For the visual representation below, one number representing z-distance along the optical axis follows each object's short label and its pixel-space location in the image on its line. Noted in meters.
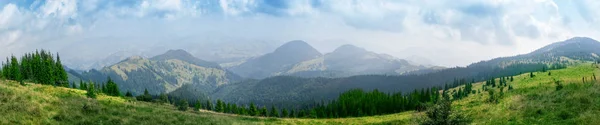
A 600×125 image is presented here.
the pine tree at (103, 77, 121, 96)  129.93
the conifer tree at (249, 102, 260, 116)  136.98
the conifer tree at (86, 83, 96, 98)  67.15
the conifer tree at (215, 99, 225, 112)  150.68
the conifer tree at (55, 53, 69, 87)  127.04
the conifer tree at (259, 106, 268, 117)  141.35
